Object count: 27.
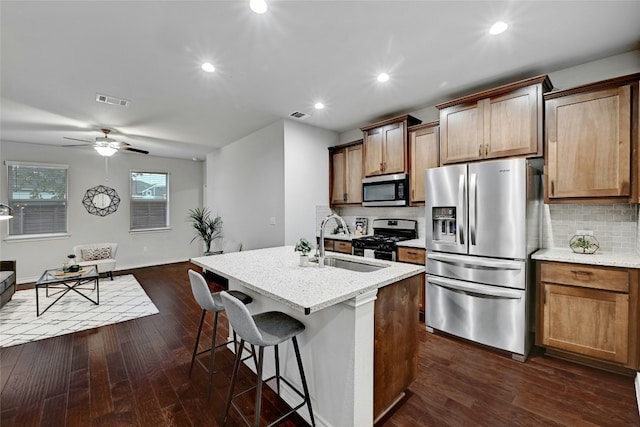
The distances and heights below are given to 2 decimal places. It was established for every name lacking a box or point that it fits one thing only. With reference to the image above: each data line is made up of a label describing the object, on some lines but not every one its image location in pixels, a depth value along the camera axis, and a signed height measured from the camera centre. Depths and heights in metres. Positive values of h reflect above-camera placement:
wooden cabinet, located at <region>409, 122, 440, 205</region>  3.47 +0.75
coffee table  3.80 -0.92
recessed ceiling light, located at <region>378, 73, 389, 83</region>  2.84 +1.42
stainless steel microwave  3.75 +0.32
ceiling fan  4.44 +1.09
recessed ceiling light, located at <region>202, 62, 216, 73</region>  2.62 +1.41
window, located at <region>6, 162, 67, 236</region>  5.42 +0.32
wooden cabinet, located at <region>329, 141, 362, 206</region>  4.45 +0.64
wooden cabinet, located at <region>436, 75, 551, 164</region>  2.63 +0.92
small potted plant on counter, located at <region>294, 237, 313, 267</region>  2.16 -0.29
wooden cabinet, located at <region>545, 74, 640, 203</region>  2.26 +0.60
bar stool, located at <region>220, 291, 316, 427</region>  1.45 -0.69
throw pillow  5.33 -0.78
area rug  3.20 -1.35
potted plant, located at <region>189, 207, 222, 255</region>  6.17 -0.35
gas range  3.58 -0.35
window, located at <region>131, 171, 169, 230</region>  6.71 +0.33
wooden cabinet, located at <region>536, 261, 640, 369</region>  2.14 -0.83
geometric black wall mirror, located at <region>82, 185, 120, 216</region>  6.10 +0.29
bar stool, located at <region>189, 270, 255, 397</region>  1.97 -0.62
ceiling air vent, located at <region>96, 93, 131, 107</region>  3.33 +1.41
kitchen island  1.51 -0.72
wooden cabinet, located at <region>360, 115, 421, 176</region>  3.73 +0.94
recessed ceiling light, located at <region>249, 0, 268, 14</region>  1.82 +1.39
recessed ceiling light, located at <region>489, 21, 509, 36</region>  2.07 +1.40
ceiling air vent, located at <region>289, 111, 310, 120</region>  3.95 +1.42
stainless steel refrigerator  2.49 -0.36
